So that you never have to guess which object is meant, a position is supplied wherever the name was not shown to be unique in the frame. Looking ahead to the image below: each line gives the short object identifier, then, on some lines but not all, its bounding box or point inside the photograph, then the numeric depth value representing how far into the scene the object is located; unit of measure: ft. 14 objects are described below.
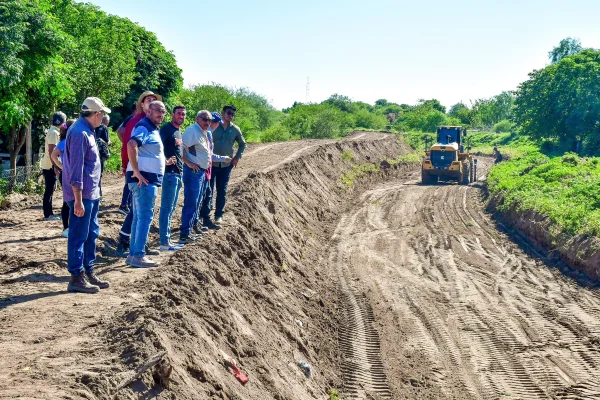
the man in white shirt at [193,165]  28.45
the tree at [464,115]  246.47
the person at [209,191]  30.14
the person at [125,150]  26.26
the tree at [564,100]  113.60
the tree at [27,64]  38.63
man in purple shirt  20.51
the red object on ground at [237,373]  19.62
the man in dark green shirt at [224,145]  32.24
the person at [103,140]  30.55
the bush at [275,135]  131.51
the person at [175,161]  26.25
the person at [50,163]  31.19
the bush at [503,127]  217.34
